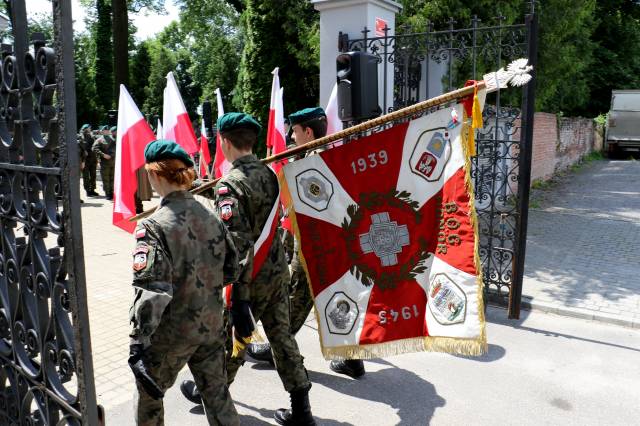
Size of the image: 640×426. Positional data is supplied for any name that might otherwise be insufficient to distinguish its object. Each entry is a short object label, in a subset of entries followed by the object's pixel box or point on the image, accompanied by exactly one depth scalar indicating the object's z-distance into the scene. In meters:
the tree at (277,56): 13.06
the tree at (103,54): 33.69
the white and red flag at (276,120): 5.67
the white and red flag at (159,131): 6.26
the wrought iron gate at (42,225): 2.03
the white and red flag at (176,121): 5.59
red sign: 7.24
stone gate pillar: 7.17
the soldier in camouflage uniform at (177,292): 2.61
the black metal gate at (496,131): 5.62
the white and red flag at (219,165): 6.16
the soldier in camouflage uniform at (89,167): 15.25
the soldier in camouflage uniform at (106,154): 14.24
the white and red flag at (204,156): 6.90
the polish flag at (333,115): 6.50
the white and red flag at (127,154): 4.16
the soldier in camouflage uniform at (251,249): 3.38
